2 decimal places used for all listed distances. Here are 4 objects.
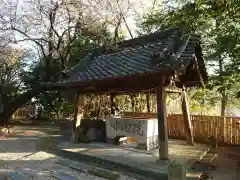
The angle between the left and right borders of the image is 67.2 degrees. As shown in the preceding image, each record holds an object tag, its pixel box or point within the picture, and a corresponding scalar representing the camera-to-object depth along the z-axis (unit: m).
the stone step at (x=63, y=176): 4.64
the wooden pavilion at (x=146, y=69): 5.18
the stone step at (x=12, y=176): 4.60
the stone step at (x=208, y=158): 5.44
